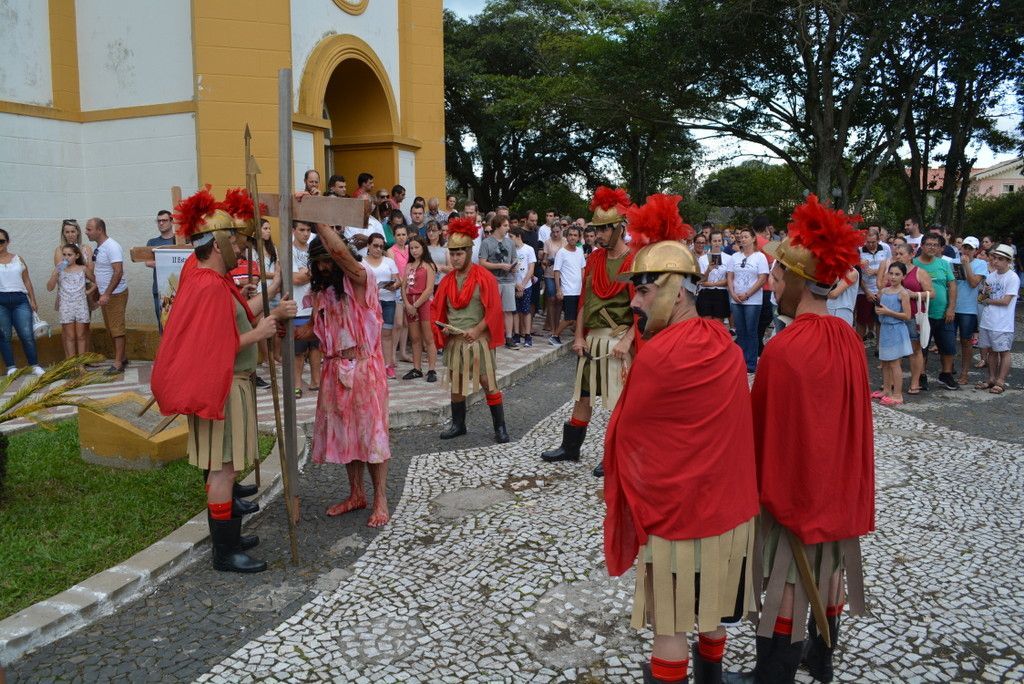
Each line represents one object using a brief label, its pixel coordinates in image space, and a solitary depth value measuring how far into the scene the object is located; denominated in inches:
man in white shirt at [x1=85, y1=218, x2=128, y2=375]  411.2
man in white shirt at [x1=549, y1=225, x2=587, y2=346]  505.7
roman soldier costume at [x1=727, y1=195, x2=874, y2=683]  126.0
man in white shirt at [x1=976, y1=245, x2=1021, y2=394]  395.9
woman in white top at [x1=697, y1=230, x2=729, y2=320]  425.1
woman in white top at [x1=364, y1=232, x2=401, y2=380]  392.8
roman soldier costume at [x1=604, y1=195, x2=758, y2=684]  114.8
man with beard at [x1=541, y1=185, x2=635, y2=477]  242.7
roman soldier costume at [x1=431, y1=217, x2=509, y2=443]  291.4
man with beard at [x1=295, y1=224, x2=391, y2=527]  209.3
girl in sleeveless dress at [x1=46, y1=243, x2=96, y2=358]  400.8
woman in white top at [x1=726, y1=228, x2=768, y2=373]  439.5
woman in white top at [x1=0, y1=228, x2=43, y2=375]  380.5
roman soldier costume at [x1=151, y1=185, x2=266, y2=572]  176.1
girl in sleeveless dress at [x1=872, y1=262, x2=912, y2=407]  372.8
